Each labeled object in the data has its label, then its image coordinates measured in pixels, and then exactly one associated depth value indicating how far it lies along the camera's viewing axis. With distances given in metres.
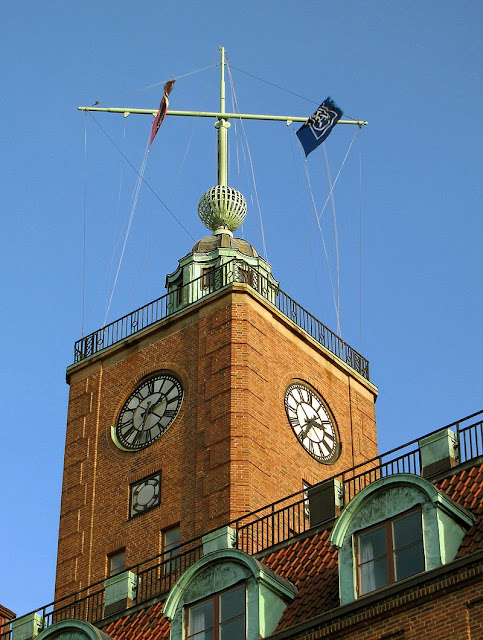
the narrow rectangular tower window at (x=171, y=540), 41.88
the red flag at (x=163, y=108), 52.56
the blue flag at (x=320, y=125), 49.22
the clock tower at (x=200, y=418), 43.28
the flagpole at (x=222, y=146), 53.06
